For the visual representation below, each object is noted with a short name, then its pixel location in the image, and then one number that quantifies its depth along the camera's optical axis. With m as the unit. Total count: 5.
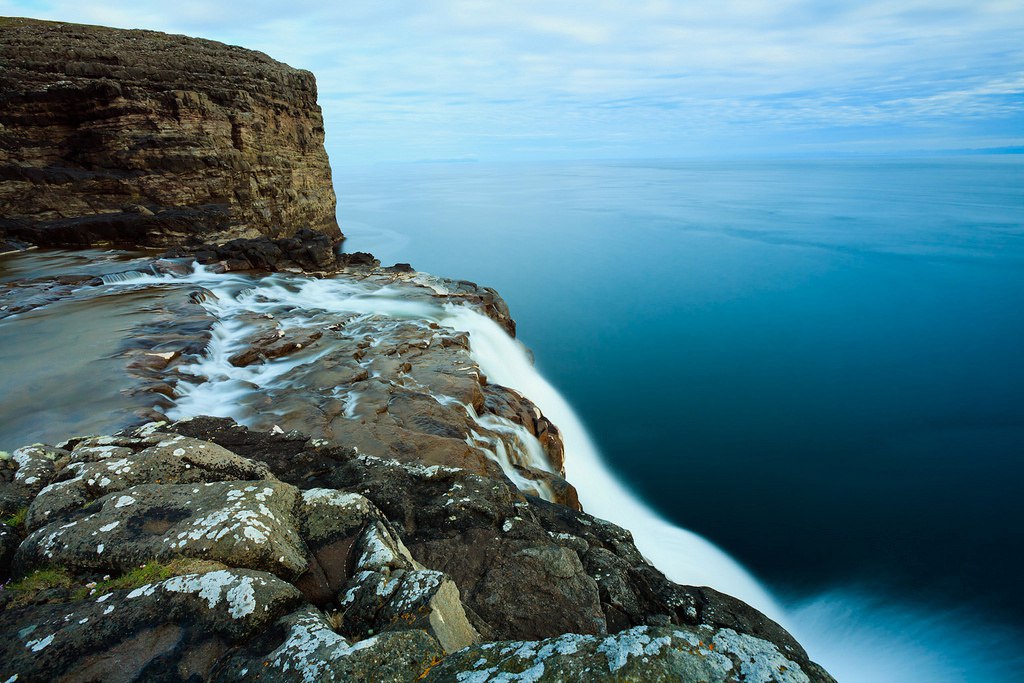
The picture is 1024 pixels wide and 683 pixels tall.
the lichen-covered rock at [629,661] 2.68
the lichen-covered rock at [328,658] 2.69
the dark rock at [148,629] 2.75
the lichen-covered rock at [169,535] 3.37
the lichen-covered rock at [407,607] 3.15
